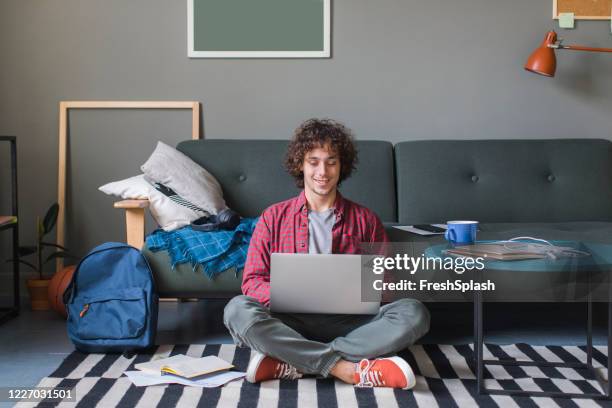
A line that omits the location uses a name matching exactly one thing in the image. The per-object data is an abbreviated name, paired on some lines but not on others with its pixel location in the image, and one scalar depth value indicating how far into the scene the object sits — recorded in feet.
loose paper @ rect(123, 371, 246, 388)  6.79
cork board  11.66
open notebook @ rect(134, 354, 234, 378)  6.95
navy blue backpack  7.98
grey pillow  9.55
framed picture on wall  11.62
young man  6.69
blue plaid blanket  8.46
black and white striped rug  6.33
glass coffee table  5.76
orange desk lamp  11.03
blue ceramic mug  6.81
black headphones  9.02
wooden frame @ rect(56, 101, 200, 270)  11.66
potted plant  10.73
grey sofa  10.57
